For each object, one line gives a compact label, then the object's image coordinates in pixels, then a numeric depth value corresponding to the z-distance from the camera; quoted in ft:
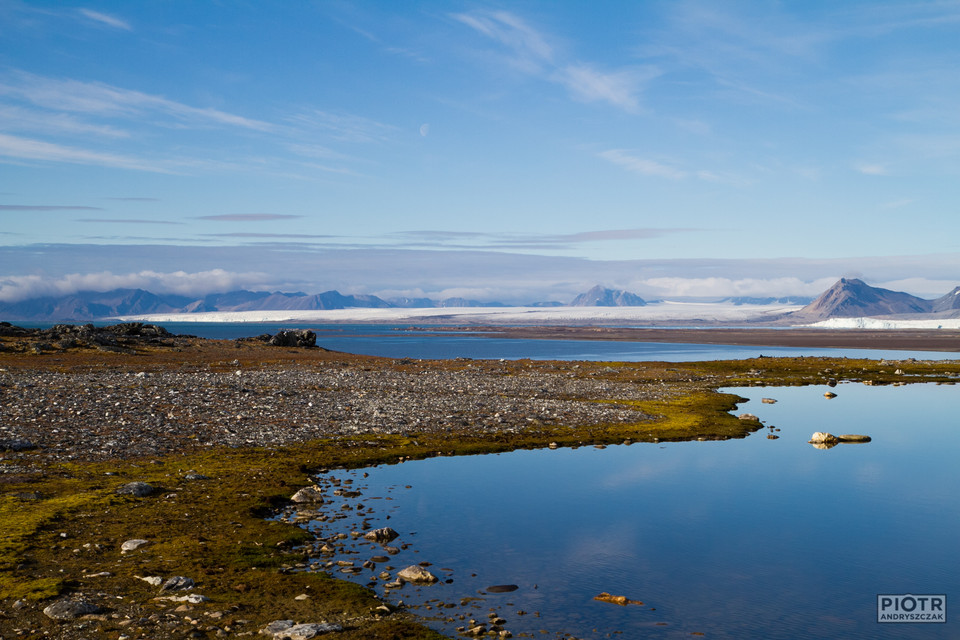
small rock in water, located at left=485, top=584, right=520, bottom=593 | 51.19
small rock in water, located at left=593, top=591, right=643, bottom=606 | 49.75
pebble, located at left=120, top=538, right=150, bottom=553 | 54.65
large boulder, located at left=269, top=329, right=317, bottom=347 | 339.77
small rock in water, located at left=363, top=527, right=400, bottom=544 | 62.03
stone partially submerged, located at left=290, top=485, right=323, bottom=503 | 74.02
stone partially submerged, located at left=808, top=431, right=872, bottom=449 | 120.57
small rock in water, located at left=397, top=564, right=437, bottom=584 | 51.98
